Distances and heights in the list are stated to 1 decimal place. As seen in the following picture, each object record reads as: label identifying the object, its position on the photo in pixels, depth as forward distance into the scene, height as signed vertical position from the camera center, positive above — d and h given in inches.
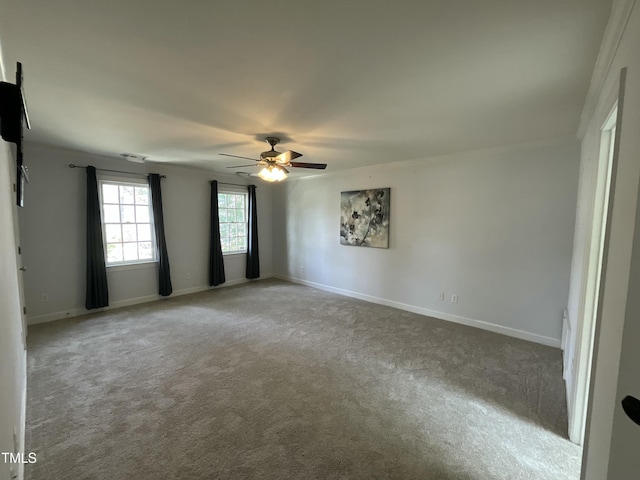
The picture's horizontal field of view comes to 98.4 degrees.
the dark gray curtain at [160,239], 189.8 -15.4
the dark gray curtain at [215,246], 221.8 -23.1
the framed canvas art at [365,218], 183.9 +0.6
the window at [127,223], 177.8 -4.0
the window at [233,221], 237.6 -3.0
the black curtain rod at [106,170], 160.4 +29.3
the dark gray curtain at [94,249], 164.4 -19.6
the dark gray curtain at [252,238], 247.8 -18.3
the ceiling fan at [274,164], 120.4 +23.9
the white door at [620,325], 33.7 -14.8
